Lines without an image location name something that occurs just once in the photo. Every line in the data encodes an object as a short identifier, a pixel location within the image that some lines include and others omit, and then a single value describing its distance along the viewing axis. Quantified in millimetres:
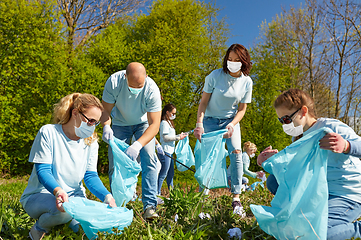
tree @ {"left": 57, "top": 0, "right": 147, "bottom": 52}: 11469
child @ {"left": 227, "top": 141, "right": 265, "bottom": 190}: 5127
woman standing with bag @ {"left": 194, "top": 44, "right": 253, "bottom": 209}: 3459
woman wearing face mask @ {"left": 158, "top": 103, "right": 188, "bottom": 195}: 4727
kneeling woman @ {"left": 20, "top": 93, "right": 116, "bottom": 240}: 2098
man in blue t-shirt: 2949
